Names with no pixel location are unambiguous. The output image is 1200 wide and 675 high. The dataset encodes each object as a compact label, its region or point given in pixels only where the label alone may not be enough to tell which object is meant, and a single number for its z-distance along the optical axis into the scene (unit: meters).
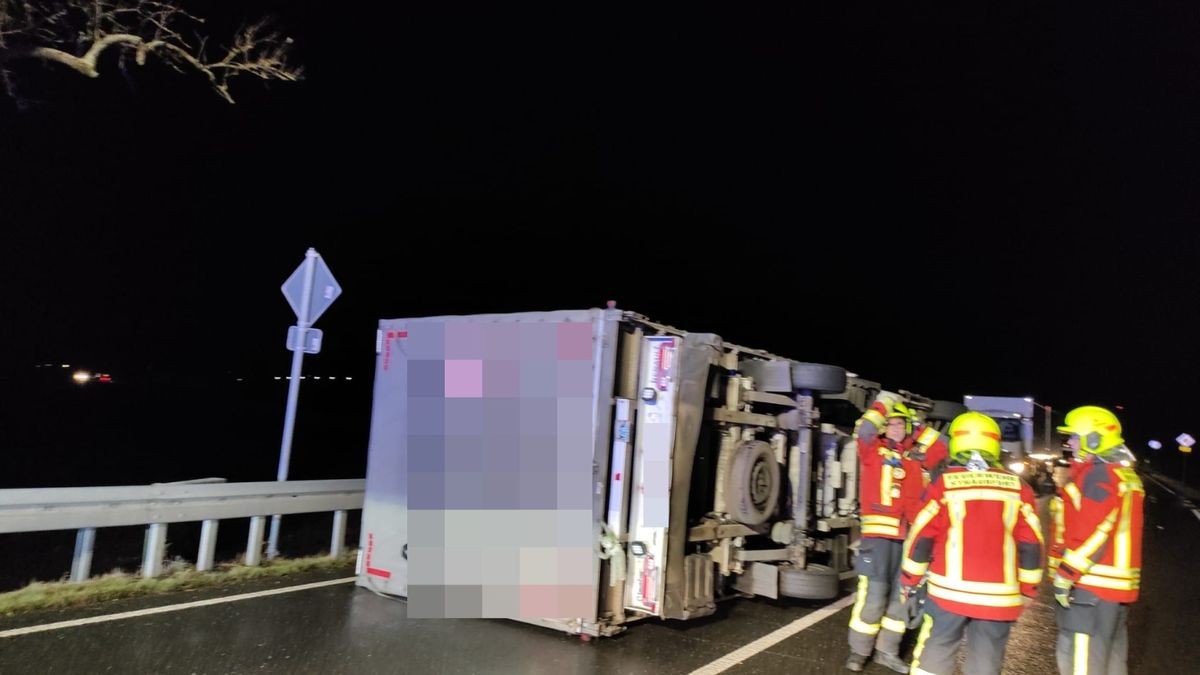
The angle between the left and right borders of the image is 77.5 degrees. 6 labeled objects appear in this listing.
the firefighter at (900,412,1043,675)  3.82
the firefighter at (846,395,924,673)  5.03
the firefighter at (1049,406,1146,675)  4.08
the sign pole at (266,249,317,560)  7.14
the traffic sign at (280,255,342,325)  7.60
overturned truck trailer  4.86
